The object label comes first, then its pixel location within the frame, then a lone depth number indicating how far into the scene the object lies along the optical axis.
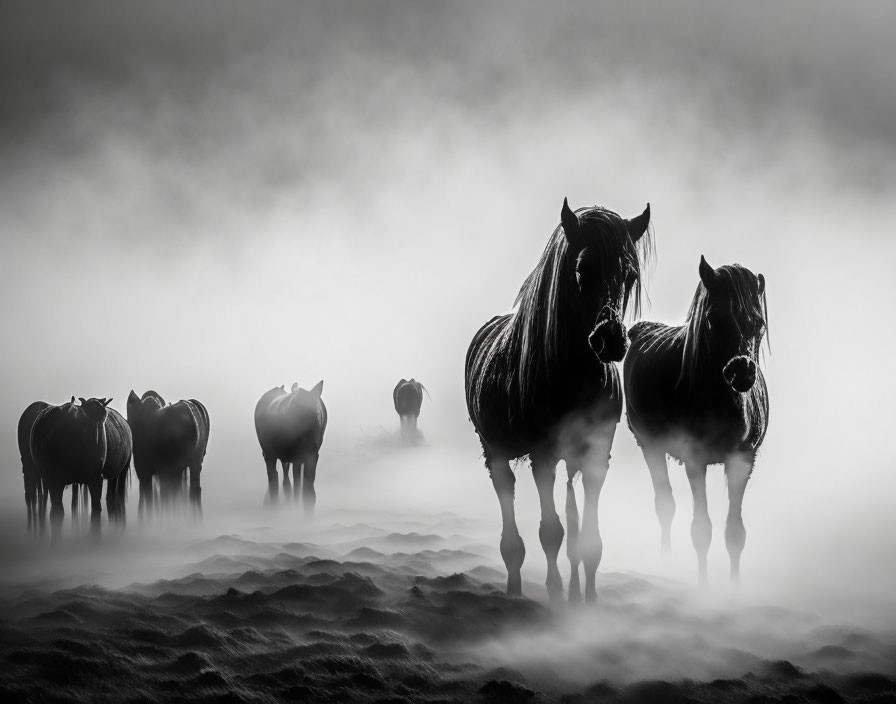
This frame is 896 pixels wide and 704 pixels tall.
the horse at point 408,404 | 21.05
